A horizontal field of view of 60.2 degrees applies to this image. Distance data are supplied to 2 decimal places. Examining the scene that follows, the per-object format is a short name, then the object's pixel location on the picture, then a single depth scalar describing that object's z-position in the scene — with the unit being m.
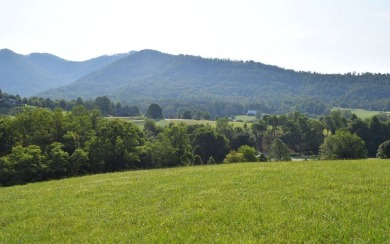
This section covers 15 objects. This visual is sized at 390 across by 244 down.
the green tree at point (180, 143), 80.46
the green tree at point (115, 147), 64.75
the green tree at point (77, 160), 58.62
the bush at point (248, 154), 81.81
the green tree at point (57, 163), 54.66
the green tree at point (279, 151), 103.73
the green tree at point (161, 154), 76.19
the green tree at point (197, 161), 82.50
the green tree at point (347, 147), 83.94
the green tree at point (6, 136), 65.36
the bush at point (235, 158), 77.58
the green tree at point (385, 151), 67.82
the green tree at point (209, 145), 108.38
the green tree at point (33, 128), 67.62
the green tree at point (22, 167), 50.94
